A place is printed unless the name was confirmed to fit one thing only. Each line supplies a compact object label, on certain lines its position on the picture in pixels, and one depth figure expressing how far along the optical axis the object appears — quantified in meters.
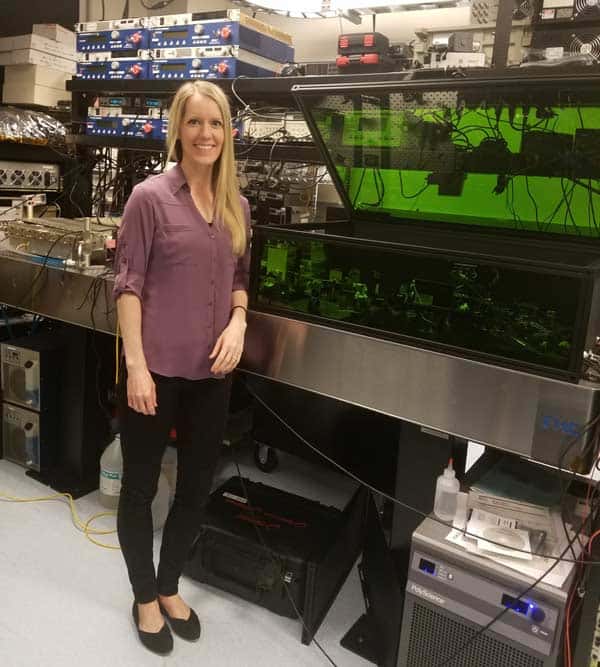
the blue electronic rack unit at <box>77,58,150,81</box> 2.31
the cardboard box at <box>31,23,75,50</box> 3.15
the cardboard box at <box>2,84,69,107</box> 3.05
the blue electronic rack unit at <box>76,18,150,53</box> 2.30
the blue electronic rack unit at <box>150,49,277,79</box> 2.10
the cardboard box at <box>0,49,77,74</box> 3.02
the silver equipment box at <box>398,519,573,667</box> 1.17
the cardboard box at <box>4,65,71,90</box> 3.03
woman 1.39
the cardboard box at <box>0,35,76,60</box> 3.03
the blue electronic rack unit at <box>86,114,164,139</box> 2.34
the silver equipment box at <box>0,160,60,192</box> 2.76
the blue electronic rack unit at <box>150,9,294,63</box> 2.08
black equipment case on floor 1.70
